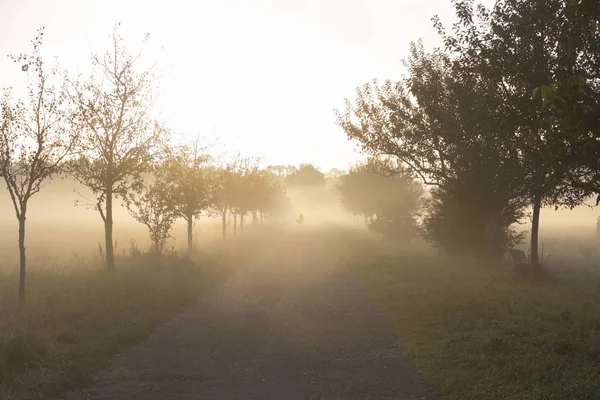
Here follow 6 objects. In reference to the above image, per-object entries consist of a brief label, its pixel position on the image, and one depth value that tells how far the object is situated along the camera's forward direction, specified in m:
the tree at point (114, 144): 18.34
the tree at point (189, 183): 26.36
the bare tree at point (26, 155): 13.34
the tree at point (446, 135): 18.89
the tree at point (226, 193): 38.74
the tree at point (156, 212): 24.08
